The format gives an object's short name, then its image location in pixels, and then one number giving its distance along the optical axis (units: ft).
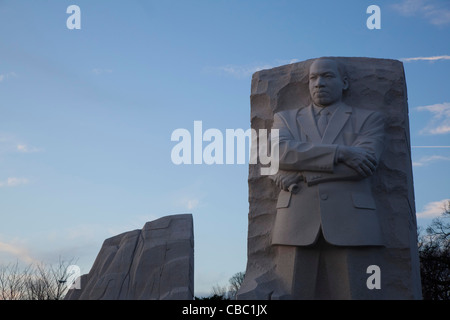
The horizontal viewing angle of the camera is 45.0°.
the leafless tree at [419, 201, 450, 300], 54.65
